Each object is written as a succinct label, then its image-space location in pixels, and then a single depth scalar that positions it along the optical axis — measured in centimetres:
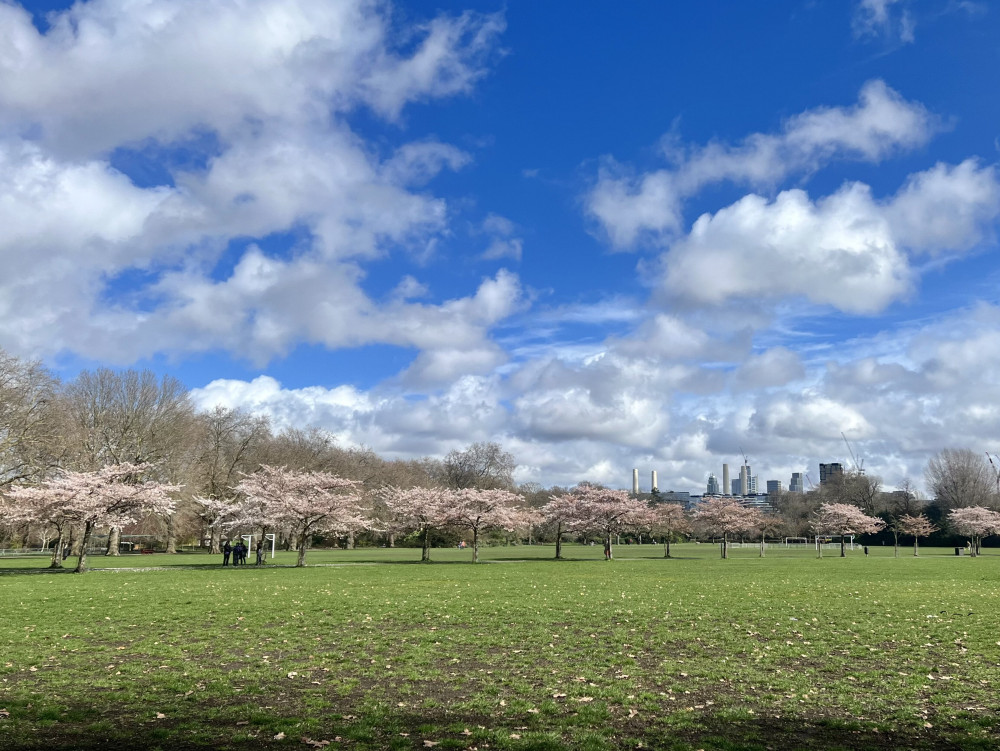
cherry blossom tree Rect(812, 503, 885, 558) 7525
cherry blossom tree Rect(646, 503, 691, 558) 6463
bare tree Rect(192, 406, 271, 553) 7094
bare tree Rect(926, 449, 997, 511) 11025
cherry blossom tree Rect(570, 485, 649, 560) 5934
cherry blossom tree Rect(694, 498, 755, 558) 6856
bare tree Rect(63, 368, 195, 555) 6059
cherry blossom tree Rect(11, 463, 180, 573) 3969
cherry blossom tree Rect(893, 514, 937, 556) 7782
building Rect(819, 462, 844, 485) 12816
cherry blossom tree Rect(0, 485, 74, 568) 3941
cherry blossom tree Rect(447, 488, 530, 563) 5684
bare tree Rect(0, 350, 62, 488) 4528
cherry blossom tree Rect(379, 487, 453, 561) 5675
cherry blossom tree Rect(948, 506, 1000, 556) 7469
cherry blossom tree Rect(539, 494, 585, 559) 6069
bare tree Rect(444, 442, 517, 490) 11306
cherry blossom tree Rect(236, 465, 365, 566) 4888
